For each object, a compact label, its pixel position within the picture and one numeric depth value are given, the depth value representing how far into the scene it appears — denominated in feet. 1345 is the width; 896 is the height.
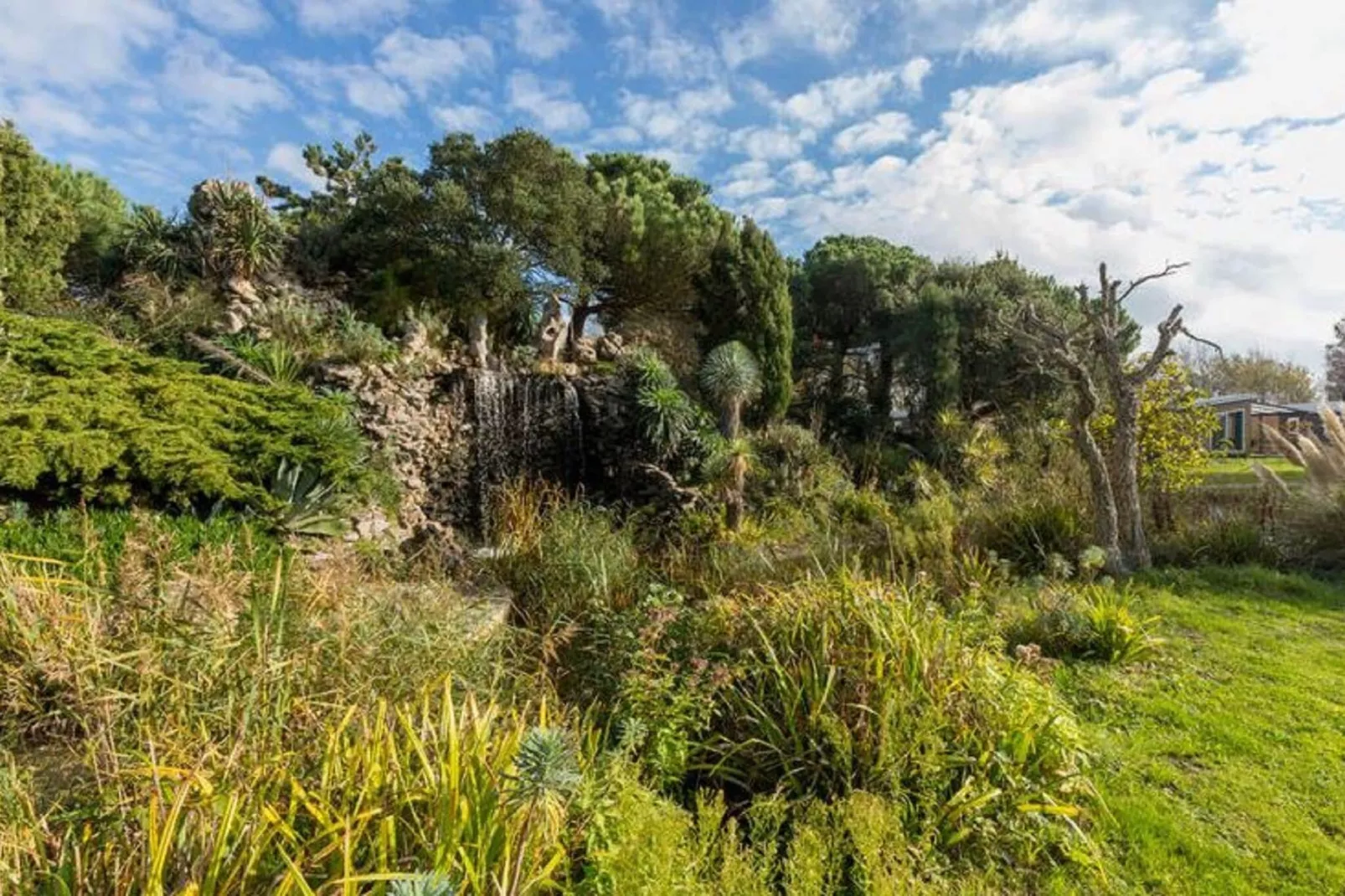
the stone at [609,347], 40.15
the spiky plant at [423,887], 3.63
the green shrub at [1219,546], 21.26
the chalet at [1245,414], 70.28
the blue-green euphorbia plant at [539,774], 4.66
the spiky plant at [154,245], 30.58
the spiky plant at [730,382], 36.35
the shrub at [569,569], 16.38
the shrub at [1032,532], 21.12
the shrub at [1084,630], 13.67
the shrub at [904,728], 8.44
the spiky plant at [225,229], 31.01
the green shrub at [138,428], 14.20
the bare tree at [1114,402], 20.16
